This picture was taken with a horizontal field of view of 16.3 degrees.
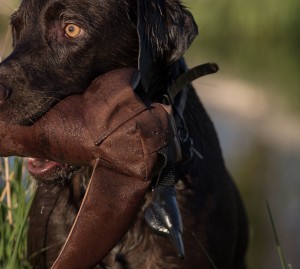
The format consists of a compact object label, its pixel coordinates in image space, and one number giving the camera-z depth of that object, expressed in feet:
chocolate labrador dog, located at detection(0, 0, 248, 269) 14.05
